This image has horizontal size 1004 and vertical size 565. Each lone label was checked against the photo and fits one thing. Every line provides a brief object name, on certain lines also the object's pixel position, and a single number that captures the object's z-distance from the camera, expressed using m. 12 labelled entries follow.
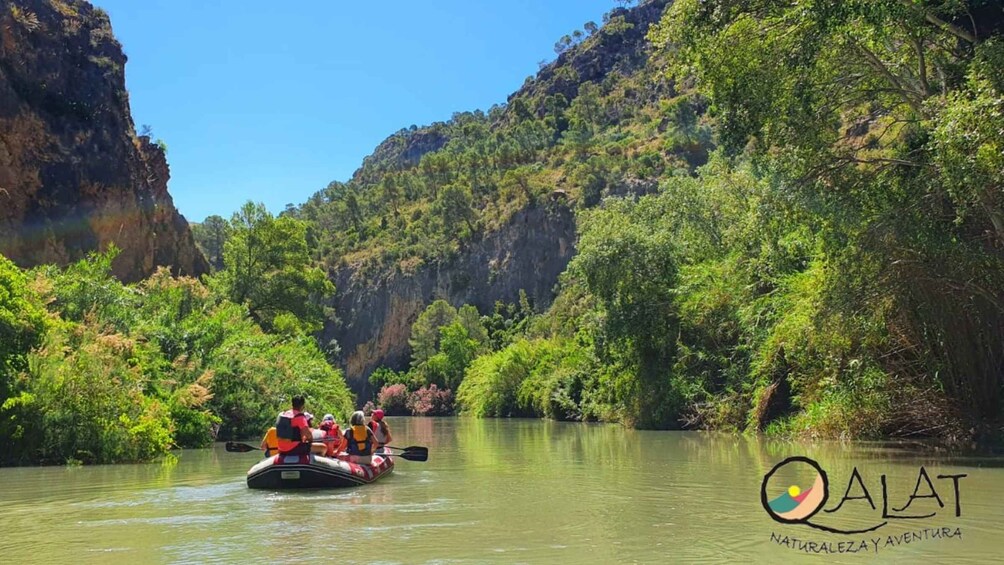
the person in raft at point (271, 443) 15.52
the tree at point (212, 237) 127.44
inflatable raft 14.07
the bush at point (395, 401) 85.31
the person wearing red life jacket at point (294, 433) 14.23
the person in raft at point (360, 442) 16.03
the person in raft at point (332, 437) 16.03
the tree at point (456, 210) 101.19
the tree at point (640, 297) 32.94
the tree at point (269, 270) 51.25
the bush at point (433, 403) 80.00
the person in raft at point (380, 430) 18.64
